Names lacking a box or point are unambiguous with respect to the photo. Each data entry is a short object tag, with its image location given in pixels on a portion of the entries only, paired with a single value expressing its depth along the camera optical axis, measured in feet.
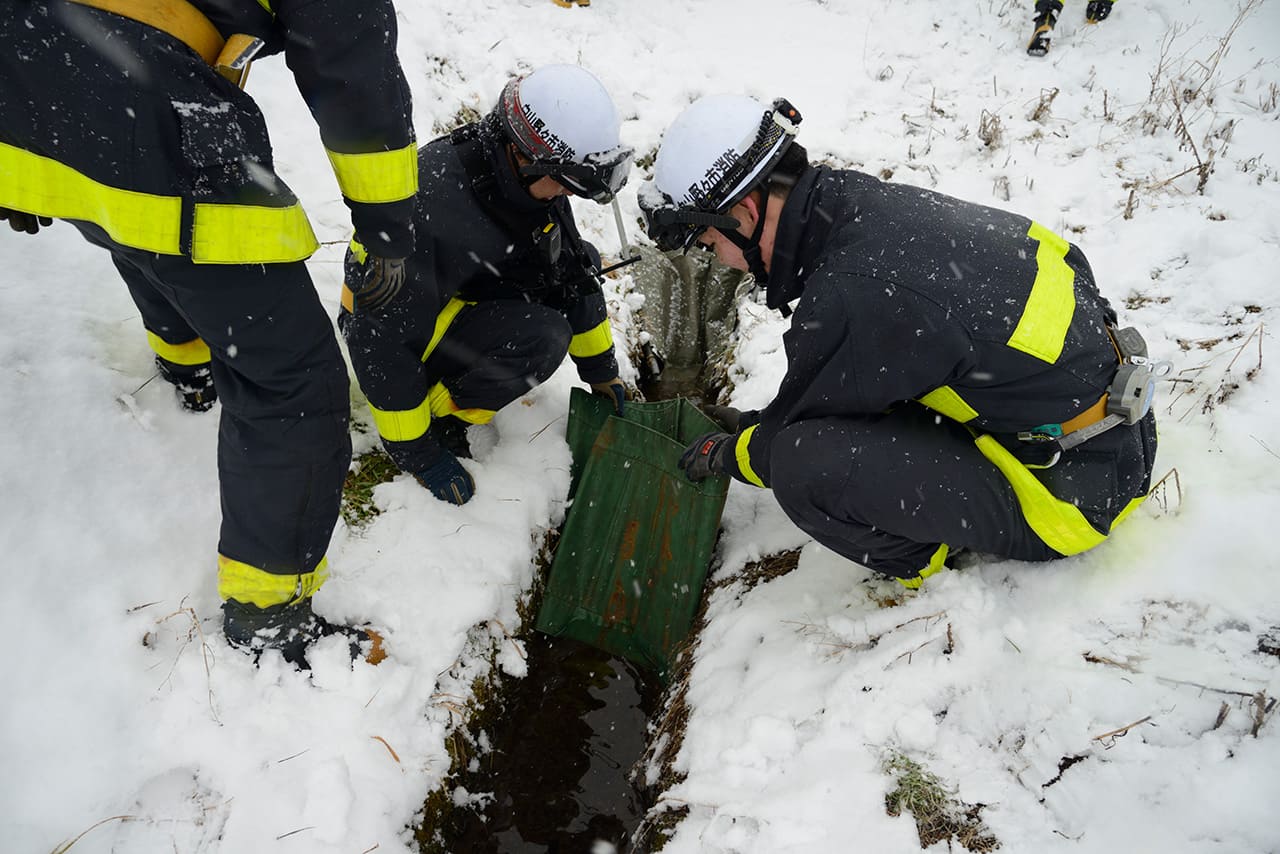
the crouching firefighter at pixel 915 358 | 5.71
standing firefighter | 4.23
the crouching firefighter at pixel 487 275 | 7.21
